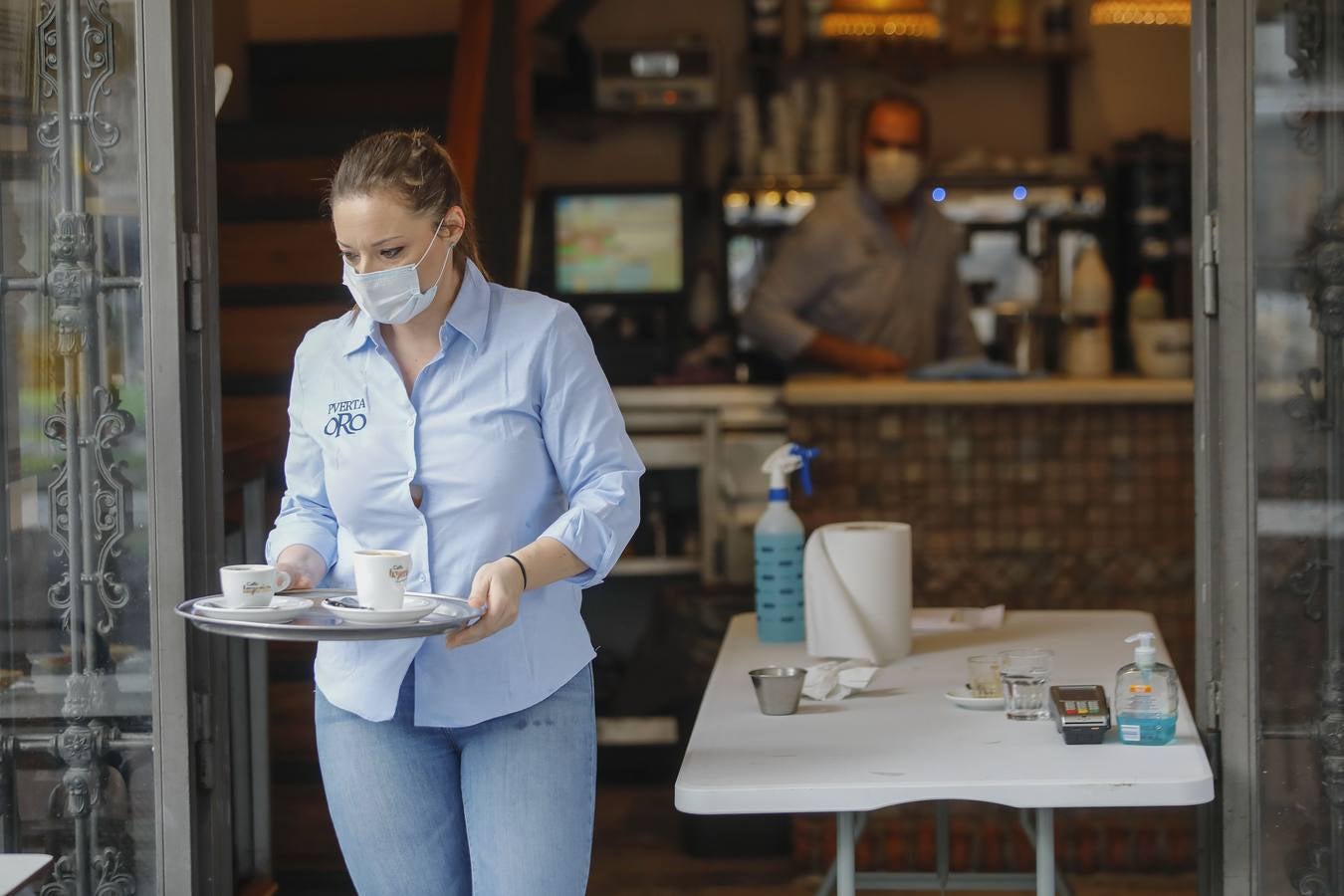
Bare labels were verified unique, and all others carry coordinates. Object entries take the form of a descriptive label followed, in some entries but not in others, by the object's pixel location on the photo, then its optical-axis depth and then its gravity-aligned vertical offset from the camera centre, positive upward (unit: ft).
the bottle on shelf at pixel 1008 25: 49.34 +5.78
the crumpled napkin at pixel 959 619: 21.65 -1.55
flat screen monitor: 50.55 +2.54
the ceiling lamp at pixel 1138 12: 42.50 +5.14
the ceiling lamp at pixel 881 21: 44.04 +5.46
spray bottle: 20.71 -1.08
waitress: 13.99 -0.57
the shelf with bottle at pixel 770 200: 48.87 +3.16
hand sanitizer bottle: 15.29 -1.51
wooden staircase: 27.71 +1.65
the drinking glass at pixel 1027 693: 16.39 -1.54
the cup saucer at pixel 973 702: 16.89 -1.63
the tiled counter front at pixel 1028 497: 31.60 -1.01
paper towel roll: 19.26 -1.16
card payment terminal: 15.24 -1.56
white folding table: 14.11 -1.71
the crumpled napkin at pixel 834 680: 17.60 -1.59
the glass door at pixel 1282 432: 16.57 -0.22
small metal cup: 16.81 -1.54
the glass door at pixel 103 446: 17.24 -0.19
